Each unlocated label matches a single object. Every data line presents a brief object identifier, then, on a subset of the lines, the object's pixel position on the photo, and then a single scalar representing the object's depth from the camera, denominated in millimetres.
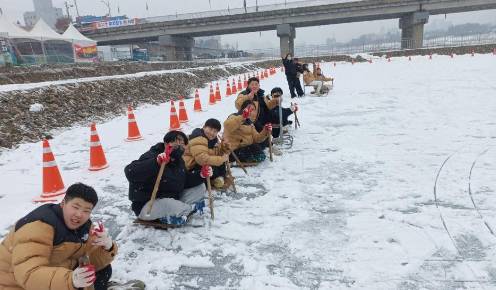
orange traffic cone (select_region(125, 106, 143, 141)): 8523
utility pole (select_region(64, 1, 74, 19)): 77438
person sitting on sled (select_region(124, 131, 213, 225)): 3865
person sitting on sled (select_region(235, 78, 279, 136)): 7188
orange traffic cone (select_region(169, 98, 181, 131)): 9461
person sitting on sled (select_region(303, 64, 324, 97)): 14609
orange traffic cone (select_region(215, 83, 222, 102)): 14760
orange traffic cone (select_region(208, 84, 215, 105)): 13670
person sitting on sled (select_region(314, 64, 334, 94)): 14867
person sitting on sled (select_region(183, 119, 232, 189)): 4594
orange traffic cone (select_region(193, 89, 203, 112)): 12123
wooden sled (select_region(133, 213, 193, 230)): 4172
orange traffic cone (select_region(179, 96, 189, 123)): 10366
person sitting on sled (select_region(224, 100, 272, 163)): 5961
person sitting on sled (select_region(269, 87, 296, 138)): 7907
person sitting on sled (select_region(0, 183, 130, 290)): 2264
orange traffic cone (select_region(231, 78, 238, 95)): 17298
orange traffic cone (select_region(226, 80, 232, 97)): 16394
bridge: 50469
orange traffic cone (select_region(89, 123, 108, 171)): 6488
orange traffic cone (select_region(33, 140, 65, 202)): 5375
